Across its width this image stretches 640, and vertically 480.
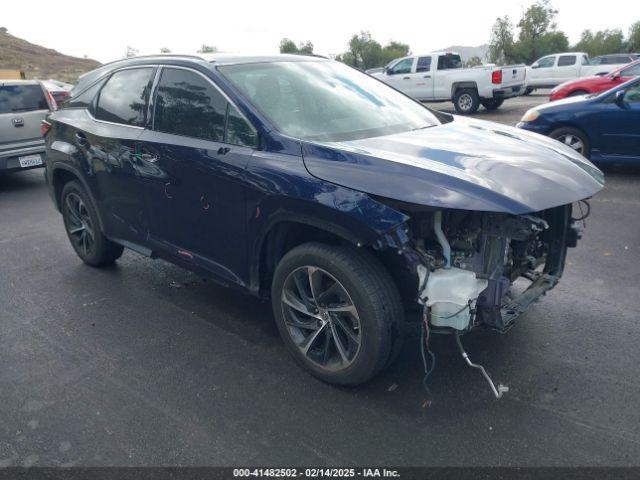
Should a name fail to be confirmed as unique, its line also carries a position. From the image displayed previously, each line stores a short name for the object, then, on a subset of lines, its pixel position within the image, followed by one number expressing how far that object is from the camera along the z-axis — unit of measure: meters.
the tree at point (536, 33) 42.53
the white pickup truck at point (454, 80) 16.69
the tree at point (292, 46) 54.66
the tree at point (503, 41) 43.56
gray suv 8.91
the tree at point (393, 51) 52.25
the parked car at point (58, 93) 13.84
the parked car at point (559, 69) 22.92
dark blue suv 2.87
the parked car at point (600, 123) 7.66
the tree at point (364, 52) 50.34
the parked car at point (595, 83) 13.01
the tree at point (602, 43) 43.53
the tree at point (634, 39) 40.62
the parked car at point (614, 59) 23.20
